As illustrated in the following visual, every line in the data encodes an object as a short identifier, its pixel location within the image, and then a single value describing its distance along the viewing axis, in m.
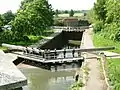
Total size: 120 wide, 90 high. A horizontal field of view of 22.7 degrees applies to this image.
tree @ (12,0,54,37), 41.09
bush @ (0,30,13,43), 39.04
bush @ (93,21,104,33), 52.15
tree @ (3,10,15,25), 83.97
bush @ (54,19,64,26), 78.94
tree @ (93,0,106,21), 52.31
